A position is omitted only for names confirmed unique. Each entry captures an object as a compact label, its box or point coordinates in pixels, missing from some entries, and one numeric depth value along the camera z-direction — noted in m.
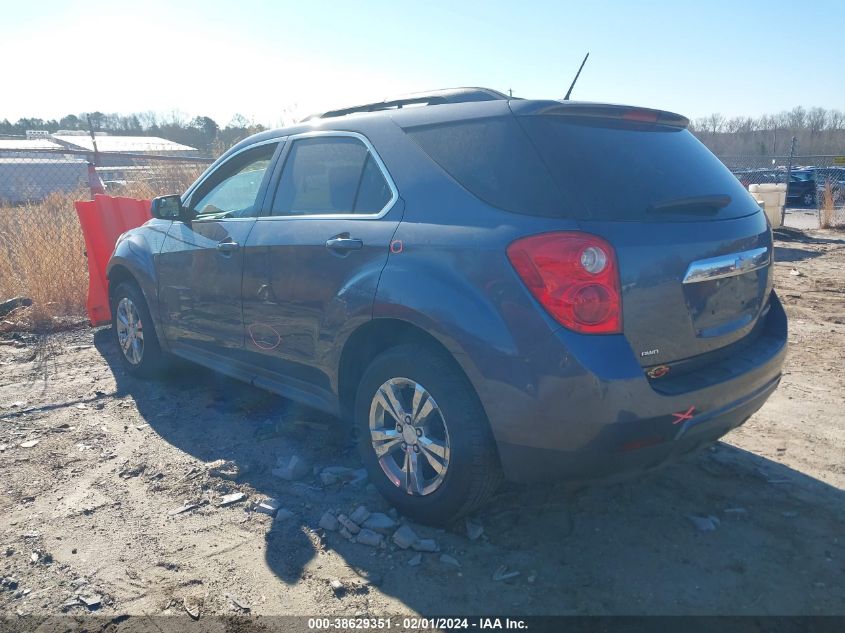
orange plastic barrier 6.86
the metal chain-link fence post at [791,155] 16.58
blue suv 2.52
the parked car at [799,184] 24.11
